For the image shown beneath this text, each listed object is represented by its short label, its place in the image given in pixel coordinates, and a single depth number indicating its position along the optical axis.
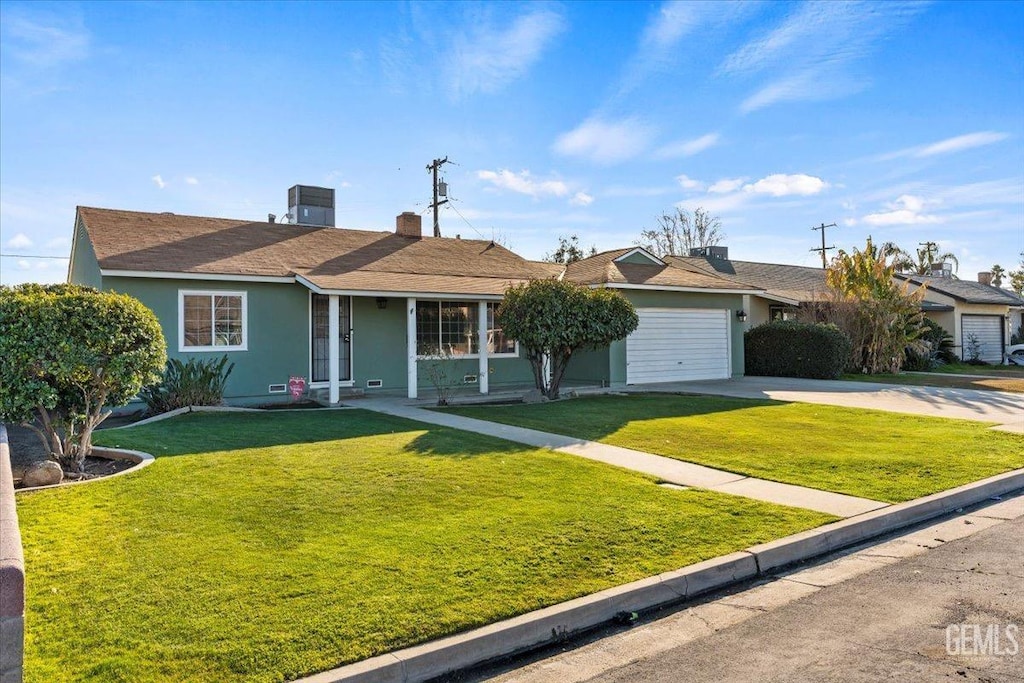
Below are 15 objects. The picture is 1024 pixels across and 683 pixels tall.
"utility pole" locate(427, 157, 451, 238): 32.25
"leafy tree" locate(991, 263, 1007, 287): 64.62
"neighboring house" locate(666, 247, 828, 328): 25.72
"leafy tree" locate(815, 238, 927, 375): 22.47
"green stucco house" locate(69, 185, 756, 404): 13.79
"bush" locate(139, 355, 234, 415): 12.33
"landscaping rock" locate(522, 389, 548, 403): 14.38
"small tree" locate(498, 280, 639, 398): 13.52
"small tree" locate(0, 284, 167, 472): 6.66
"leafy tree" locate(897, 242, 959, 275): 52.12
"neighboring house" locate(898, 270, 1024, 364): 30.14
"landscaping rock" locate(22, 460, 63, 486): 6.55
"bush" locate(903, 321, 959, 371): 24.97
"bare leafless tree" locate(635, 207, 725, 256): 51.50
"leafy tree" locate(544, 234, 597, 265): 49.47
